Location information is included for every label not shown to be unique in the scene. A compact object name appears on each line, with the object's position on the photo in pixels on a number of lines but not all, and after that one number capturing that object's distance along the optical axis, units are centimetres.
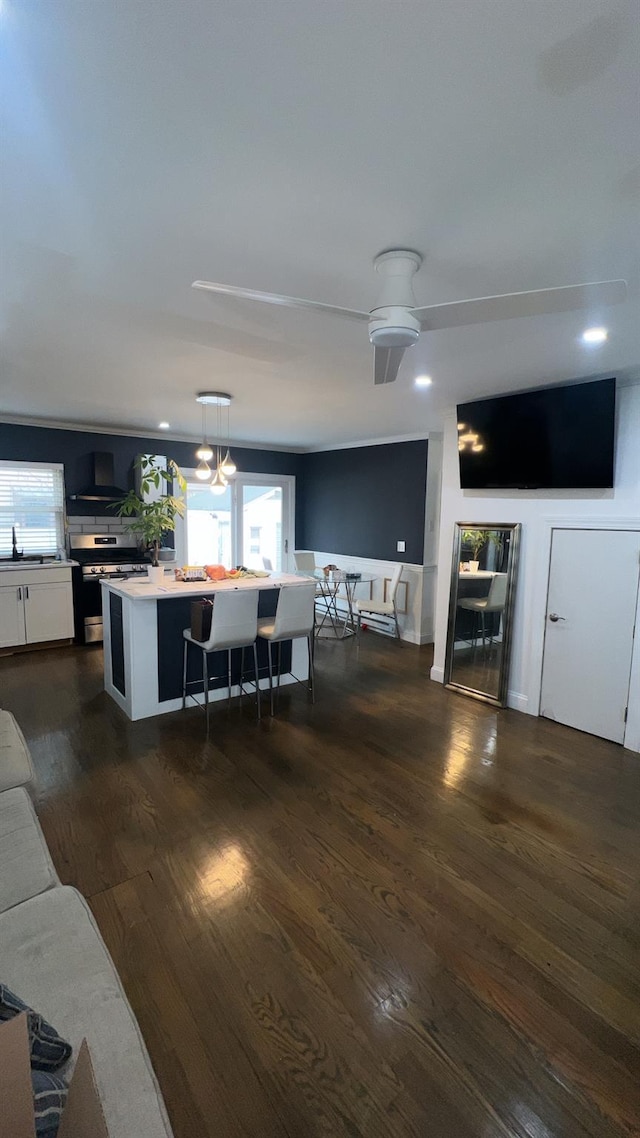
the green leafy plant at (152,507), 584
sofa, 100
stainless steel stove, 578
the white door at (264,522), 771
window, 568
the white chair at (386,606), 599
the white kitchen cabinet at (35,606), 527
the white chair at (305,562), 741
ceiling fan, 157
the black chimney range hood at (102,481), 603
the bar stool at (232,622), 358
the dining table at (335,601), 655
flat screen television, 346
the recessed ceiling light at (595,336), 254
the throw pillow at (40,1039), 94
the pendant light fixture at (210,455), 419
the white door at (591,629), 354
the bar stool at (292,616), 390
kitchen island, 371
